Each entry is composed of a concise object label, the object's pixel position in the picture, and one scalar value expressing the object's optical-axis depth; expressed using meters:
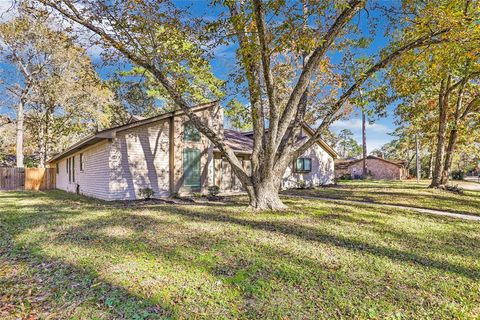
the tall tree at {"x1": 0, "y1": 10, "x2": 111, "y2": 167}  18.09
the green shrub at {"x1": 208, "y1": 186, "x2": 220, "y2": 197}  13.57
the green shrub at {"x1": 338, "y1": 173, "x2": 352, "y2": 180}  32.96
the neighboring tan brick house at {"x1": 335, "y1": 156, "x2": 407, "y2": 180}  37.12
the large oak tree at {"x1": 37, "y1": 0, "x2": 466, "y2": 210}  6.95
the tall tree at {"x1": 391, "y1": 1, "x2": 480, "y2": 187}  7.18
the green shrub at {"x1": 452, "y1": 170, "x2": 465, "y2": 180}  34.59
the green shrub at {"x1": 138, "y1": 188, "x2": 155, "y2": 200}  11.88
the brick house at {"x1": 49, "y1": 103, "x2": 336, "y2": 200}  11.75
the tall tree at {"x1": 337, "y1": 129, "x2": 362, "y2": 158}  59.88
